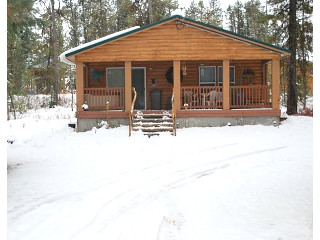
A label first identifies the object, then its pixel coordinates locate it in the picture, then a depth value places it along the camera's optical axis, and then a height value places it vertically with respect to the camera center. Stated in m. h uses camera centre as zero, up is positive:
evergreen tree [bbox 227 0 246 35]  51.09 +15.32
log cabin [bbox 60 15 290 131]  14.46 +2.44
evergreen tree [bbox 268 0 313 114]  17.80 +4.19
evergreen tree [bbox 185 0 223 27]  42.78 +15.24
